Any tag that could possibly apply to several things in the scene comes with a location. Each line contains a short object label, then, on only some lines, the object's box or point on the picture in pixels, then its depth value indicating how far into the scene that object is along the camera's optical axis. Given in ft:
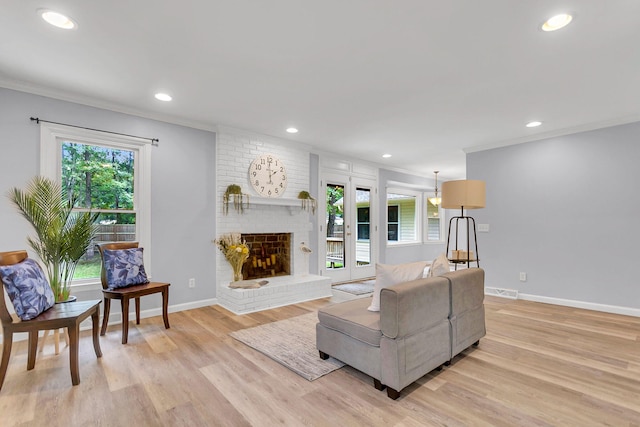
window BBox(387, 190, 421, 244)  24.67
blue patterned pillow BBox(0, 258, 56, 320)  7.11
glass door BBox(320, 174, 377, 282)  19.39
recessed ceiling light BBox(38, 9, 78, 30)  6.62
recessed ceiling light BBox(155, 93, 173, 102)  10.75
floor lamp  10.98
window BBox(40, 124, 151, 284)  10.71
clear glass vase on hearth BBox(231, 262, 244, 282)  14.28
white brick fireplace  13.78
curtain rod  10.15
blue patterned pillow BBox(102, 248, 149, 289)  10.28
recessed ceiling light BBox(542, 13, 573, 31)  6.59
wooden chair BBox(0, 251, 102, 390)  6.96
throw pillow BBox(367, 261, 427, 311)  7.80
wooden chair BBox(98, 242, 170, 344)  9.70
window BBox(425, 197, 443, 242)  27.71
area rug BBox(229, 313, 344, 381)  8.08
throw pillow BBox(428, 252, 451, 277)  8.84
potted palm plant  8.94
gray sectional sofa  6.66
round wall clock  15.34
